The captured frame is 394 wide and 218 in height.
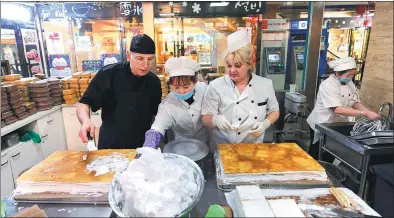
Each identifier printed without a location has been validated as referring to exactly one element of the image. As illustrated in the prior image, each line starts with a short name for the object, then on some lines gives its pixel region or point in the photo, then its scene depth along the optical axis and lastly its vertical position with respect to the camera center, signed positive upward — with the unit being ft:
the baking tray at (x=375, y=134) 5.79 -1.86
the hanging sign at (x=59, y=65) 13.64 -0.35
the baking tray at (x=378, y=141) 5.68 -1.97
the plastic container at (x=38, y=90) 10.13 -1.24
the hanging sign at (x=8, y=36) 11.35 +1.04
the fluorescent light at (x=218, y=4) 12.69 +2.60
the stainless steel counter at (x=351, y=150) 5.64 -2.39
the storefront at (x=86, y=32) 13.07 +1.41
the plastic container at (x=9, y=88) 8.45 -0.98
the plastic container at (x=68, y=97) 11.48 -1.75
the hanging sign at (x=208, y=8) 12.44 +2.42
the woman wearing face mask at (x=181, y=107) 4.94 -1.10
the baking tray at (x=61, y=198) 3.25 -1.79
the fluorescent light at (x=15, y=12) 11.06 +2.16
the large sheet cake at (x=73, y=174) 3.32 -1.58
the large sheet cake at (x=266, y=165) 3.54 -1.59
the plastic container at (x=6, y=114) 8.14 -1.81
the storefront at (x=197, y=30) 13.12 +1.47
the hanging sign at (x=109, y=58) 13.78 -0.02
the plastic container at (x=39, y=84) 10.05 -1.00
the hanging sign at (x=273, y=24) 13.51 +1.67
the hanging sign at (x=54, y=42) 13.61 +0.89
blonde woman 5.32 -1.03
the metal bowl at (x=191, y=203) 2.76 -1.56
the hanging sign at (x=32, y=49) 12.85 +0.51
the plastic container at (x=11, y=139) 8.30 -2.66
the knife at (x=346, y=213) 2.91 -1.82
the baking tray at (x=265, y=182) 3.50 -1.75
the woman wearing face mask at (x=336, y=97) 8.65 -1.49
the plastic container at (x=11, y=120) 8.36 -2.04
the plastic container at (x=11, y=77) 9.61 -0.69
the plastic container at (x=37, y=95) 10.19 -1.45
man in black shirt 6.03 -1.06
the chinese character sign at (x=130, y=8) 12.93 +2.51
